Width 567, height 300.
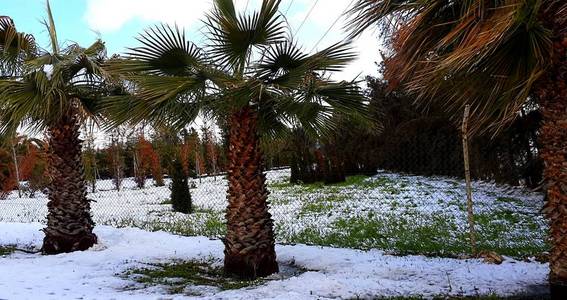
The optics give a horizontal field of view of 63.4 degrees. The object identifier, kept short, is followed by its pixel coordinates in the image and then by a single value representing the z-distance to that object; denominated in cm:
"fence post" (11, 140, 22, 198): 2175
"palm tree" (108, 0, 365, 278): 491
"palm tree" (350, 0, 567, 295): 333
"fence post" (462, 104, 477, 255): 594
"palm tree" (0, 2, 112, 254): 666
